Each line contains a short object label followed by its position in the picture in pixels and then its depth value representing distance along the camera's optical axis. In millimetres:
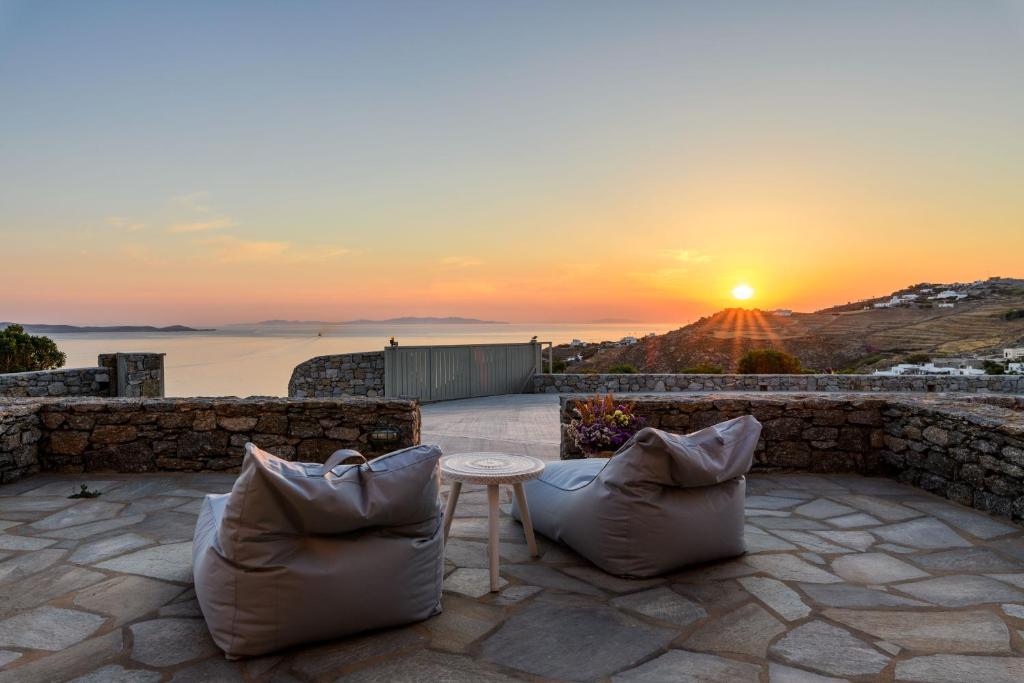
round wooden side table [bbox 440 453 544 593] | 2791
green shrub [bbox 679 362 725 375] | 14695
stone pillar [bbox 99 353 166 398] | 12391
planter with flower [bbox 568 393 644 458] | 4609
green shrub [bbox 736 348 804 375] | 15086
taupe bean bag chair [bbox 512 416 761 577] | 2867
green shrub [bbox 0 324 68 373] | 14195
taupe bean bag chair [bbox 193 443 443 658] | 2094
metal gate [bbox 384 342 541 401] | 12141
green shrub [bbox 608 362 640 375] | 14453
